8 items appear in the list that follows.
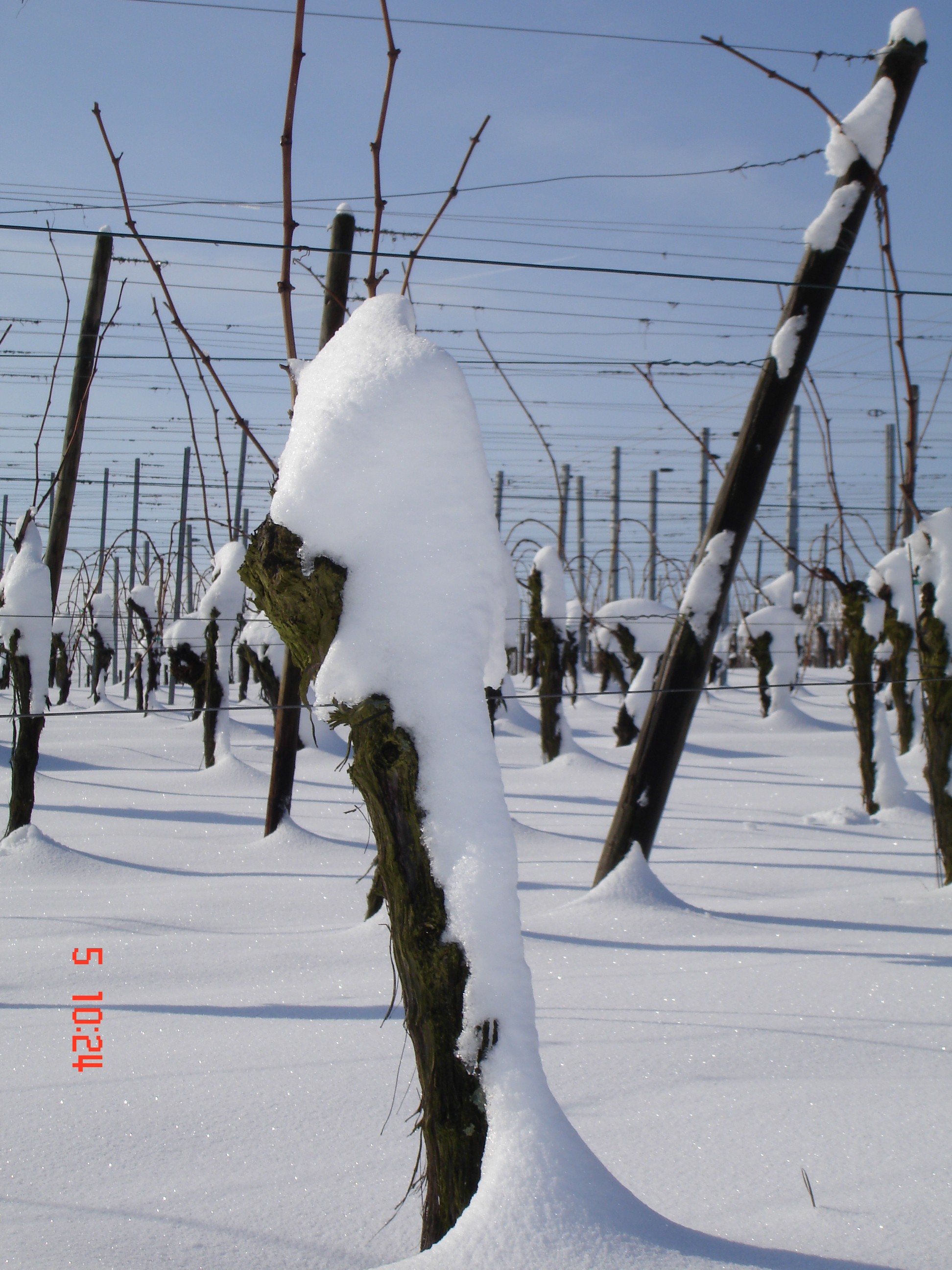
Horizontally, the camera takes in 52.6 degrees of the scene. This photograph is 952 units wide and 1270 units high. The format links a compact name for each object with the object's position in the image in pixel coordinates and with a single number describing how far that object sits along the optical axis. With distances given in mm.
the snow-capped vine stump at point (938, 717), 5332
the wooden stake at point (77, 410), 6773
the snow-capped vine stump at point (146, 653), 14695
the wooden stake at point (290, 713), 6395
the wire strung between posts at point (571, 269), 4340
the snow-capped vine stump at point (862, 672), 8570
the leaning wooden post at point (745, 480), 4930
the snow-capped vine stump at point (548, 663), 11891
